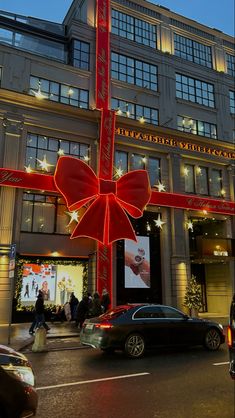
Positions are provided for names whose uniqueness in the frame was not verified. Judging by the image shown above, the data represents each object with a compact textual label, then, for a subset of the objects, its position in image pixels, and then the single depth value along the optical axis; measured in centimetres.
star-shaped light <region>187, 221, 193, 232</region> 2470
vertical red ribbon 2084
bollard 1135
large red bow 1967
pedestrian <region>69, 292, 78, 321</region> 1955
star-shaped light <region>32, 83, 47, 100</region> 2124
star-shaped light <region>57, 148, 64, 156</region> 2158
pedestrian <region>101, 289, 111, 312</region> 1721
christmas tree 2191
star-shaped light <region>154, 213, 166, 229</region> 2374
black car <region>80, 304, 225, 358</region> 997
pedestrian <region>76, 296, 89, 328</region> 1627
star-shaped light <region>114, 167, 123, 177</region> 2312
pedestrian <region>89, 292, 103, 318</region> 1540
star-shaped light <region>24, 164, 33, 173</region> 2017
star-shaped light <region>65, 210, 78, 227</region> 2103
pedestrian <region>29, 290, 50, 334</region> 1467
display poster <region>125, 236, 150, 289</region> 2214
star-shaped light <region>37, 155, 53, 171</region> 2100
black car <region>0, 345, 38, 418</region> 377
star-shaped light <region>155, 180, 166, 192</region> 2416
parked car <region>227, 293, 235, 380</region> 593
